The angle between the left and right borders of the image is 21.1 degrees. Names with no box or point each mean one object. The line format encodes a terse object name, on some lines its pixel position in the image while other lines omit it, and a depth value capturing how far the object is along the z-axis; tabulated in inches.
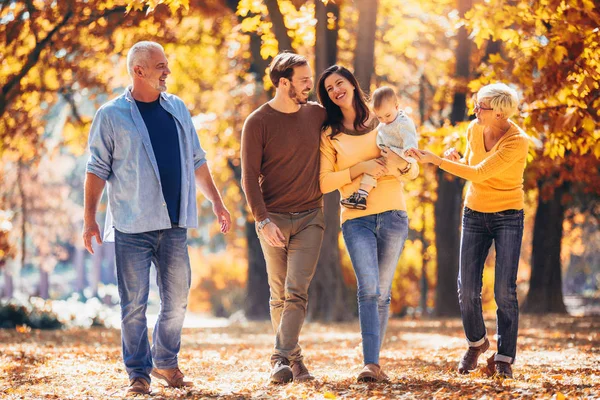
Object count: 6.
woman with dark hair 443.9
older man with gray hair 441.2
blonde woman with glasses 457.0
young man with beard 450.2
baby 436.3
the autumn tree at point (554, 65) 512.6
